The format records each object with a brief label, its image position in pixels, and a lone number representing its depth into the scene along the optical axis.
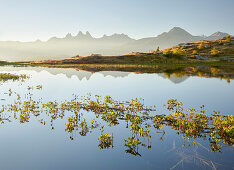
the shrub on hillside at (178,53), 134.65
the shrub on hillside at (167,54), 134.75
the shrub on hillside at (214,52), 147.75
